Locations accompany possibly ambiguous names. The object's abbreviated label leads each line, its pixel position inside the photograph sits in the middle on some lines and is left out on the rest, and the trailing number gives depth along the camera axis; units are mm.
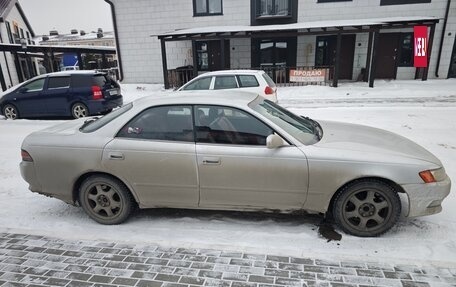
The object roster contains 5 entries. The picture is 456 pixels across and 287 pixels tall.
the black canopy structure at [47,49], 17812
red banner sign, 15438
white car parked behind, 8930
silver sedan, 3244
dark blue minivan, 10086
